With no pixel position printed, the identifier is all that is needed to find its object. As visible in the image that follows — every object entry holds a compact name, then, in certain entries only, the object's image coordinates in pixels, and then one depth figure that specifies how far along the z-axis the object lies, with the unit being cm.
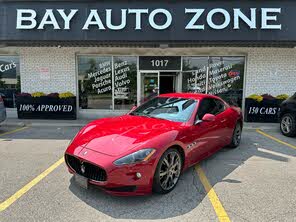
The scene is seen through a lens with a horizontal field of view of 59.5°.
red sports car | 336
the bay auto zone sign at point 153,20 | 909
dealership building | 912
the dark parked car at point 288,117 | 764
